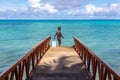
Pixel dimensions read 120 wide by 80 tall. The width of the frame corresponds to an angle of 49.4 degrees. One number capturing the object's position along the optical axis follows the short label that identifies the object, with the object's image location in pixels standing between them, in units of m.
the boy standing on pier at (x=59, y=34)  10.37
